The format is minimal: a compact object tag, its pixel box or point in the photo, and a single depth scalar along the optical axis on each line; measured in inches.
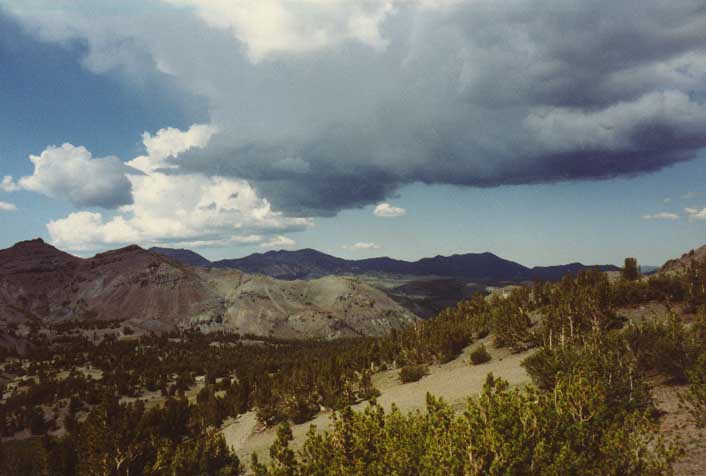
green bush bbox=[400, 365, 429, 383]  1182.9
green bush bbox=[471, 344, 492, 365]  1143.0
